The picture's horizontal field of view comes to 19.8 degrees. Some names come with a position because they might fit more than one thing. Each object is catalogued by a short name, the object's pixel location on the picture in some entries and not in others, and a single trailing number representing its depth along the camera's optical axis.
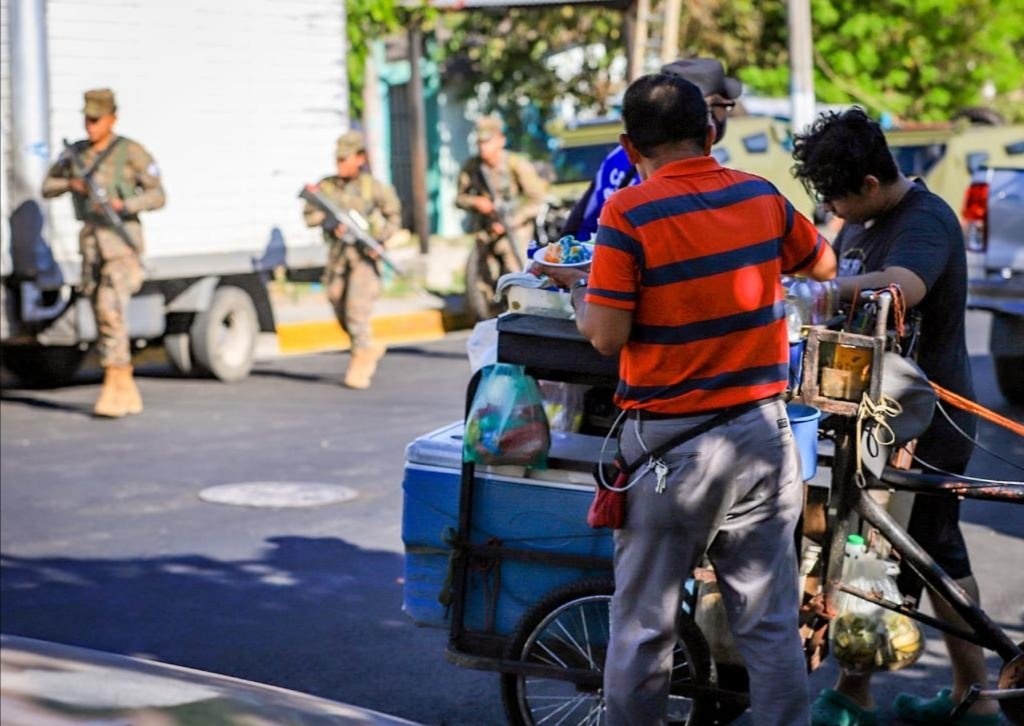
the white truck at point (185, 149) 19.73
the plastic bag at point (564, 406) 8.56
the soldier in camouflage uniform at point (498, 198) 23.92
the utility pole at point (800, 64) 34.65
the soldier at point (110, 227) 18.92
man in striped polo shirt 6.74
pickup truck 18.89
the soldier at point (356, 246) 21.76
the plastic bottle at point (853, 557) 8.31
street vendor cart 7.87
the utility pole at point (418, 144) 33.19
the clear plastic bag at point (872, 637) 8.40
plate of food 7.54
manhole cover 14.47
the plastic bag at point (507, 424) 7.93
